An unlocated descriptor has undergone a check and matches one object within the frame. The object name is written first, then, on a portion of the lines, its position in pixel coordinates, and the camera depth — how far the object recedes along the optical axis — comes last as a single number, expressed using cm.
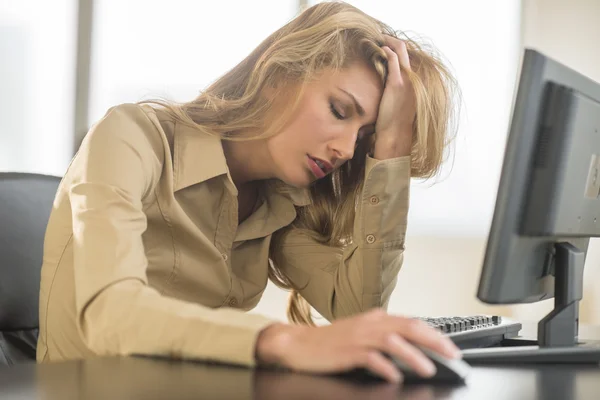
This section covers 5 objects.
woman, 95
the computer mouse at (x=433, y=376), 74
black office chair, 135
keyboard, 108
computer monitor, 92
